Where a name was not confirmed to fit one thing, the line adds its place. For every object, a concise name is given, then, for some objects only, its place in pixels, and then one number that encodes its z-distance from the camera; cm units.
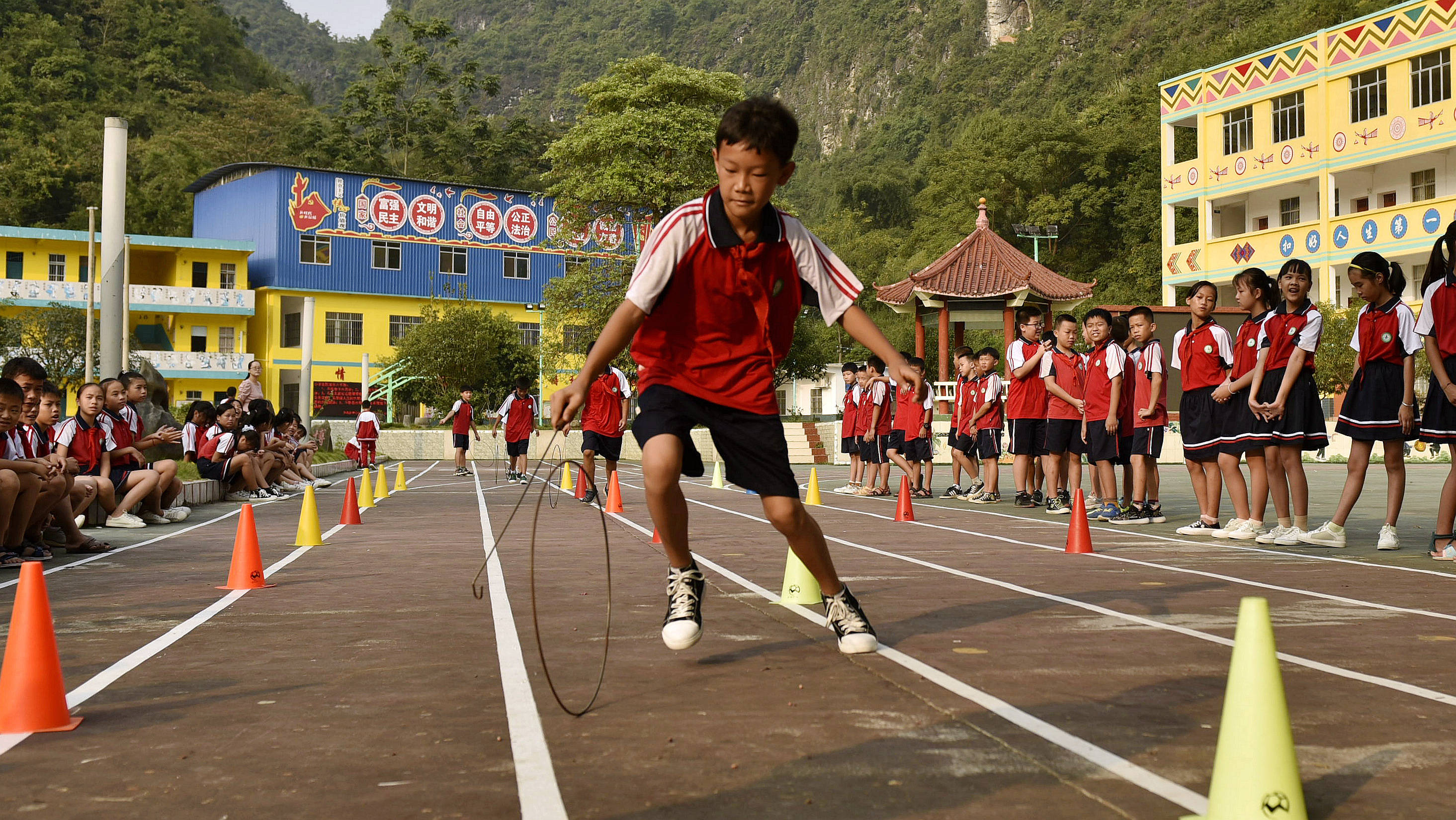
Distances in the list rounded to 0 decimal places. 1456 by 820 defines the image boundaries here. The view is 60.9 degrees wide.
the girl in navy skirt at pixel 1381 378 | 897
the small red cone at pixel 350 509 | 1283
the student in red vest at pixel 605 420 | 1573
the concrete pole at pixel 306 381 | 3409
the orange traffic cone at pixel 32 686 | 398
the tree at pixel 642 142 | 4275
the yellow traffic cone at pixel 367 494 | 1609
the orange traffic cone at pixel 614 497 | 1424
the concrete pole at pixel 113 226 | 1938
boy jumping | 489
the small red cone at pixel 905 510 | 1290
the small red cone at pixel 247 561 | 744
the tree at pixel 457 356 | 5094
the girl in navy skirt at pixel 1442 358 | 831
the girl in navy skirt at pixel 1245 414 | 996
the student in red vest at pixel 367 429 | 2967
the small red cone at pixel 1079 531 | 928
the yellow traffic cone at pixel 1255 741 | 276
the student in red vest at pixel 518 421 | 2359
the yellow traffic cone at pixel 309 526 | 1046
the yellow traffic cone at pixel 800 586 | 660
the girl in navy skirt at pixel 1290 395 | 943
